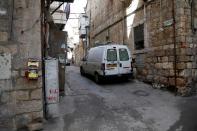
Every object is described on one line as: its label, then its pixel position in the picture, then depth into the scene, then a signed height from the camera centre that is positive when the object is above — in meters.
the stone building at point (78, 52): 18.90 +1.68
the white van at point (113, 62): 7.04 +0.07
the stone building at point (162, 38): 5.73 +1.12
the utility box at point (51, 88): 4.06 -0.67
